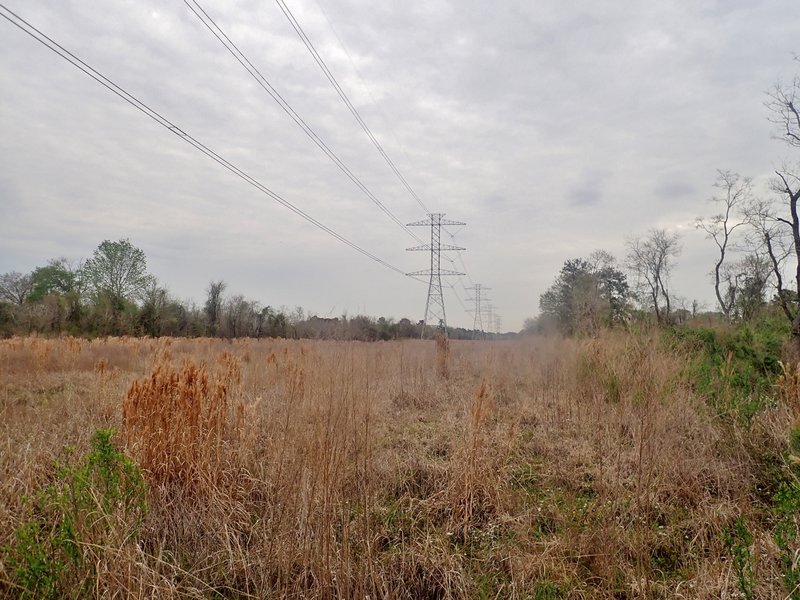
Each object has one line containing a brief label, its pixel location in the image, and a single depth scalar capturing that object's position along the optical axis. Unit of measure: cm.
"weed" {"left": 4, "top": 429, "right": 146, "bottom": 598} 181
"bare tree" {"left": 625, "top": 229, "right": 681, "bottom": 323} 3556
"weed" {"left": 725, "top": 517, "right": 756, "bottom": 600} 170
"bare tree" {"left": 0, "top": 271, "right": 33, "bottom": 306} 3163
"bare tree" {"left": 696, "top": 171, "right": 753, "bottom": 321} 2761
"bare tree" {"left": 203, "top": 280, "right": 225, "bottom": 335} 3117
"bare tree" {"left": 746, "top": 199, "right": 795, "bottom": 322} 1914
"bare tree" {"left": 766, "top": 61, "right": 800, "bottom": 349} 1515
